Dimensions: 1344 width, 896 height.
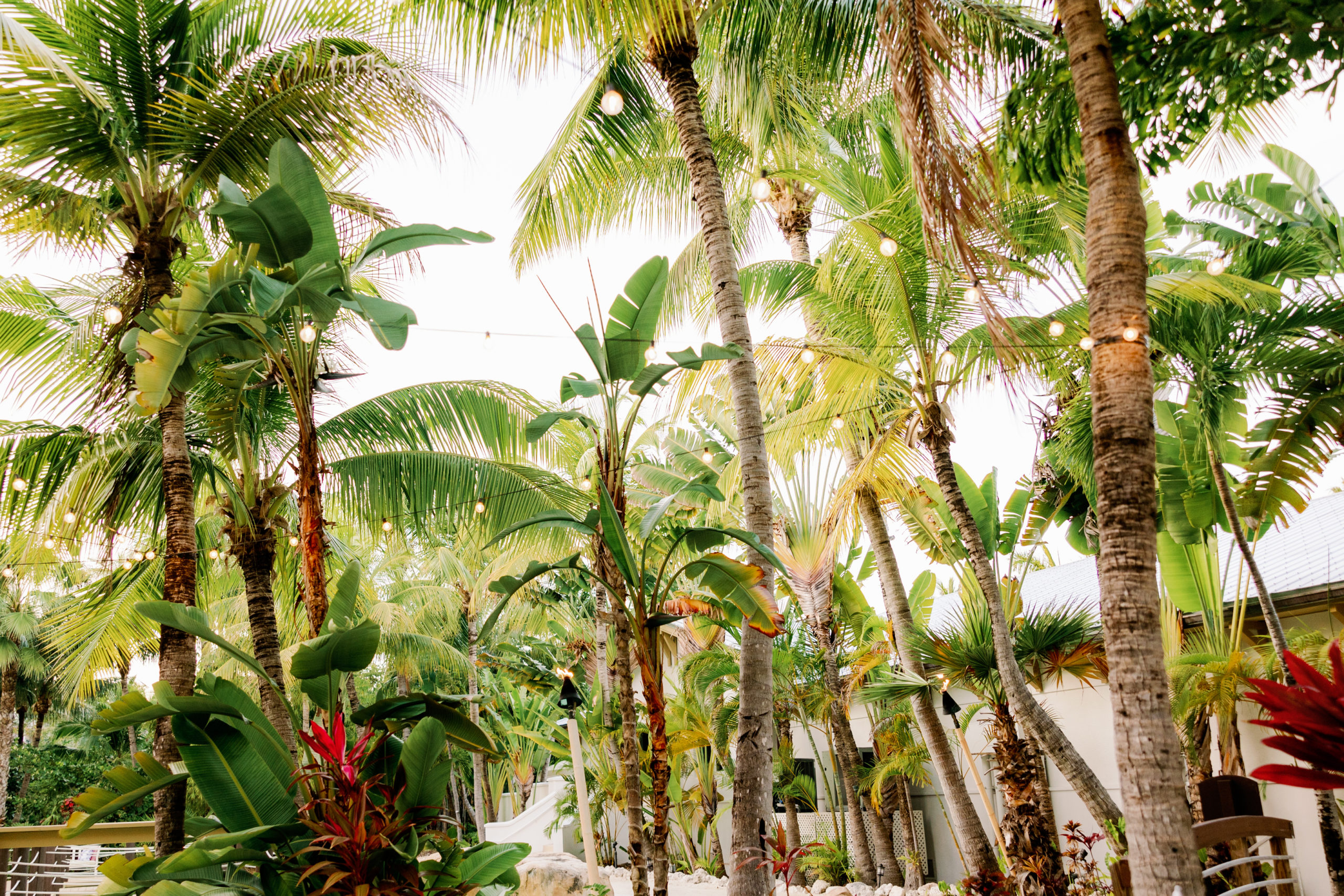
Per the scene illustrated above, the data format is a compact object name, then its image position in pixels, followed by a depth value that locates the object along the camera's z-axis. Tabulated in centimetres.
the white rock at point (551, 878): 1105
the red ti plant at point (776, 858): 496
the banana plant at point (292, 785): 455
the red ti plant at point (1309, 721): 156
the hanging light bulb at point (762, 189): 648
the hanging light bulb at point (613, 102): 629
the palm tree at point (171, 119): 588
